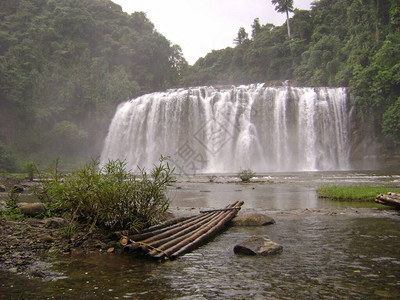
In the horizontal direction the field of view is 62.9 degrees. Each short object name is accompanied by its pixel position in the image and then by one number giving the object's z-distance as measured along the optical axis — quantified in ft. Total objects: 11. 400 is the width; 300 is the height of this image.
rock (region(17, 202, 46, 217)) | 25.14
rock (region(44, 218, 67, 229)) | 21.91
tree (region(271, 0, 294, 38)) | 215.92
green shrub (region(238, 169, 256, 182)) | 74.23
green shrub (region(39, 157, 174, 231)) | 19.33
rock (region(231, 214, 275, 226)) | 25.44
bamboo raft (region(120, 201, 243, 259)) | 16.66
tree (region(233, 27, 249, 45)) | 280.72
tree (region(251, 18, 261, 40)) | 253.96
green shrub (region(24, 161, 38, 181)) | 77.86
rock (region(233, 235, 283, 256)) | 17.04
